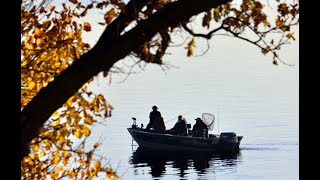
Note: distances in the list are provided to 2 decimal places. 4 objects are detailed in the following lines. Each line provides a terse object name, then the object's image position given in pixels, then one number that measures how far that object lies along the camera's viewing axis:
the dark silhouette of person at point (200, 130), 106.35
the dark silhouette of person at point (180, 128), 99.87
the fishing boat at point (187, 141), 110.50
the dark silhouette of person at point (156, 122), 97.19
